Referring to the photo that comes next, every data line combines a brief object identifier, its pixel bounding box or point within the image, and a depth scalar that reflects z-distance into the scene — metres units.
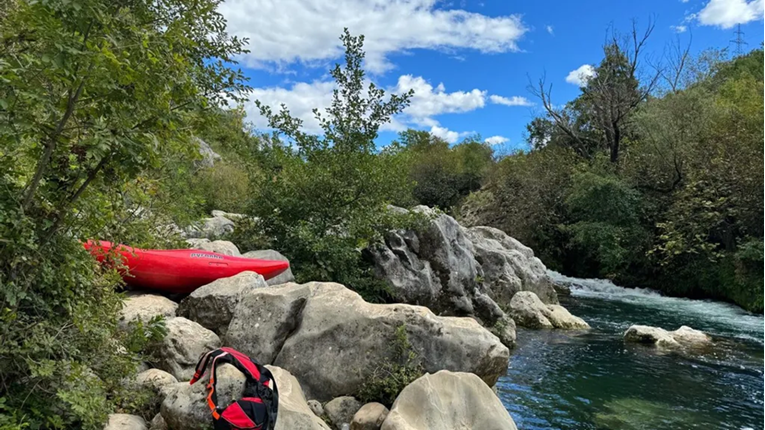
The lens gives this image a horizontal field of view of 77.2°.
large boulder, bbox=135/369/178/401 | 4.09
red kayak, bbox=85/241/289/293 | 6.12
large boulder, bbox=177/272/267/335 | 5.48
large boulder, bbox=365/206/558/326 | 9.36
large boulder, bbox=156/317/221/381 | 4.57
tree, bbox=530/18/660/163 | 22.64
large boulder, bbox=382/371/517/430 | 4.26
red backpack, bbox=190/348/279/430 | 3.36
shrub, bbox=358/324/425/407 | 4.79
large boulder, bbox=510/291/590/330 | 11.91
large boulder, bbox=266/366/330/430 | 3.76
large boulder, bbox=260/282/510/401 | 4.93
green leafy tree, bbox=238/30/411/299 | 8.89
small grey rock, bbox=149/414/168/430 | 3.71
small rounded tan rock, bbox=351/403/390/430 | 4.41
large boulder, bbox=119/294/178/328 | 5.14
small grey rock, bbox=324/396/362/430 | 4.62
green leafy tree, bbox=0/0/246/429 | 2.32
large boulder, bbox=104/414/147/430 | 3.50
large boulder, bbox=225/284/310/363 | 5.03
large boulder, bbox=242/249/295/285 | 7.69
